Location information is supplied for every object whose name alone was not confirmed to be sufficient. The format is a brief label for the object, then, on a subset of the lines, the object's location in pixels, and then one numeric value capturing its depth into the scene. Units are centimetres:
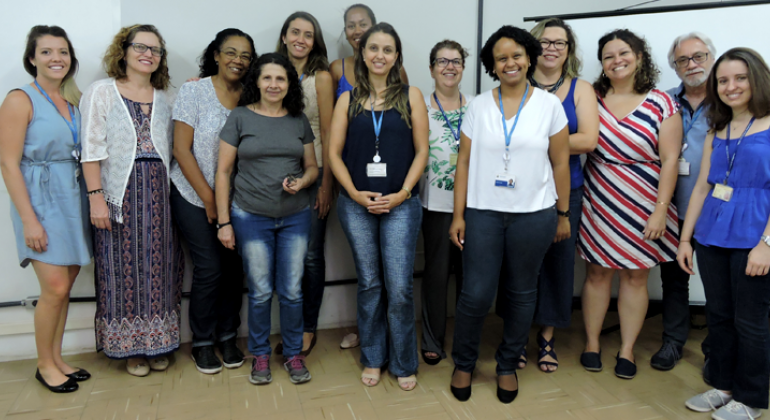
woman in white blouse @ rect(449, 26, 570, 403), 204
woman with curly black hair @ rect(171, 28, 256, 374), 238
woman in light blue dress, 221
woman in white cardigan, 229
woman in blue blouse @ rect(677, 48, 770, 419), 193
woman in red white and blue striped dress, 235
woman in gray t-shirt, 226
